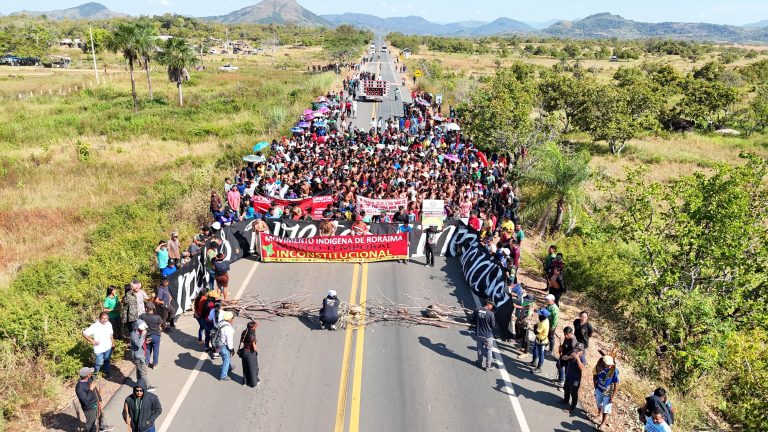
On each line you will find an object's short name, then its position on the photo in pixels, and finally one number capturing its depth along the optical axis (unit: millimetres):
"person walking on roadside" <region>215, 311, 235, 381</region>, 10242
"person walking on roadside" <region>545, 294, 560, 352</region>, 11227
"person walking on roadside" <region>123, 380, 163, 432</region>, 8094
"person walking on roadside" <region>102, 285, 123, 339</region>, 11250
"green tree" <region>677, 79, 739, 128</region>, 44469
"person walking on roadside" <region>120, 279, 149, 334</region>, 11211
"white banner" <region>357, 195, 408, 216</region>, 18859
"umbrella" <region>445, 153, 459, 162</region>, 25766
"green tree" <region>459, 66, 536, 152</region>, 28109
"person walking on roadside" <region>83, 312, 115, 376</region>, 10109
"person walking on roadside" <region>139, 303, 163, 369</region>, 10648
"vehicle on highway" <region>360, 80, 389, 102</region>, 50125
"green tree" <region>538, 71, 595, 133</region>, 41500
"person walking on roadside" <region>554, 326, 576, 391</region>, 10070
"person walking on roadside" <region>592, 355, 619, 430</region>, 9289
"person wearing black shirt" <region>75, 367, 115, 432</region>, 8508
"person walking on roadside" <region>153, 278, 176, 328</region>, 11773
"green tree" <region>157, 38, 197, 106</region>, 49281
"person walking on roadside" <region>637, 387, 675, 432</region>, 8430
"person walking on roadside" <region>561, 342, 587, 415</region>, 9578
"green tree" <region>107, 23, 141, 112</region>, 46562
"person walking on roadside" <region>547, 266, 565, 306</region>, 13633
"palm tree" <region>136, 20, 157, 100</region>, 47688
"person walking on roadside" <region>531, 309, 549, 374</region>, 10930
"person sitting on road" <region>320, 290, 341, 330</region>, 12320
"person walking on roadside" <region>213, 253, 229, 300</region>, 13219
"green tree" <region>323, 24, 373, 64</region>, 85375
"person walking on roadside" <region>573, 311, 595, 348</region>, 10906
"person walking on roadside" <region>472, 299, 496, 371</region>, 10852
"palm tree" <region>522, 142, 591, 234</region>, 19312
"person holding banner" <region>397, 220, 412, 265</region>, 16953
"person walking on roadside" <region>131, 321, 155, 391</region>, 10070
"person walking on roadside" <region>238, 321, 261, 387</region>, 10023
